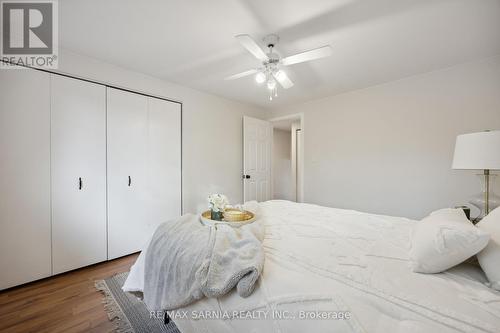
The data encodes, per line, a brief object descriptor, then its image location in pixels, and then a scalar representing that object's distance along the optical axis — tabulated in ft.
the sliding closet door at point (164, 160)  9.18
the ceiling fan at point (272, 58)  5.01
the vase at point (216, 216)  5.37
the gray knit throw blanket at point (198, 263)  3.02
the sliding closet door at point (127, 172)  8.07
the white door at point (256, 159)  12.71
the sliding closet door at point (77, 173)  6.91
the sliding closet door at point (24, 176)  6.09
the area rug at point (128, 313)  4.76
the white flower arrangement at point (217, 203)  5.43
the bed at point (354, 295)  2.26
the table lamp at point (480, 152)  4.83
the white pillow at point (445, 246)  2.83
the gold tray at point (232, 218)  5.04
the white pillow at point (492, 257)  2.71
